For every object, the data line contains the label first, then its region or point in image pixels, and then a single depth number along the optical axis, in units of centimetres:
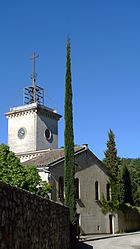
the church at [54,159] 2964
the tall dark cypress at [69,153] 2541
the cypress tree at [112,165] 3606
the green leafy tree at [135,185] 4147
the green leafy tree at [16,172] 2189
